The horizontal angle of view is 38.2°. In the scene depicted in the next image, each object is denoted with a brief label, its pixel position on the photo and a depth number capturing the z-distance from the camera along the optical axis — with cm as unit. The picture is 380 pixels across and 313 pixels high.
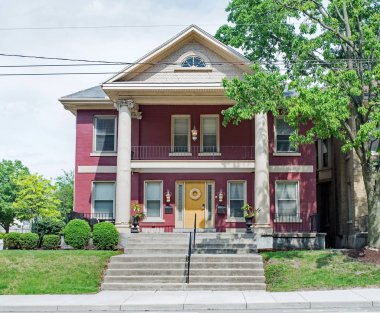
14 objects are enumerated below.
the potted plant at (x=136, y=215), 2270
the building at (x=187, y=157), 2394
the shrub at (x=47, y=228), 2416
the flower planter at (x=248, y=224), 2230
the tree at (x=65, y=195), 5768
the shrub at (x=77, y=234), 2088
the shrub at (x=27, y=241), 2111
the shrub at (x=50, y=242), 2133
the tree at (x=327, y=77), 1692
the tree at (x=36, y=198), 3020
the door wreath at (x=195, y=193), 2539
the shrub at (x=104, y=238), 2078
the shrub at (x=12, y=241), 2116
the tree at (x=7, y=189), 6051
